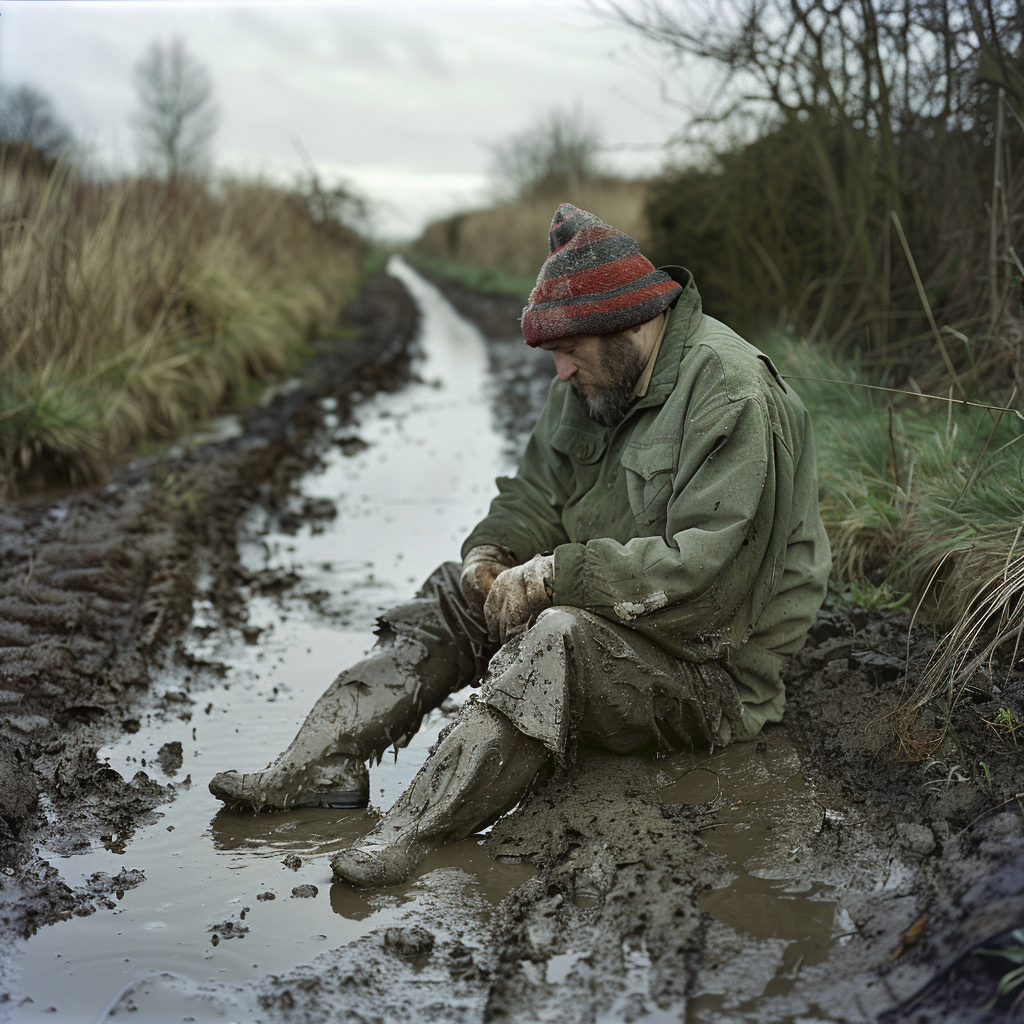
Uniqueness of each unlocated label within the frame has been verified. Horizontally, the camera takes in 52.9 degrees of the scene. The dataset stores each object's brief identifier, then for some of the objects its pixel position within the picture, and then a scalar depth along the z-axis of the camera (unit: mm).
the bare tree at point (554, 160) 28094
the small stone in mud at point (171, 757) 3209
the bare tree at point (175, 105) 38406
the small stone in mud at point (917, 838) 2320
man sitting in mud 2568
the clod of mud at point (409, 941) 2213
